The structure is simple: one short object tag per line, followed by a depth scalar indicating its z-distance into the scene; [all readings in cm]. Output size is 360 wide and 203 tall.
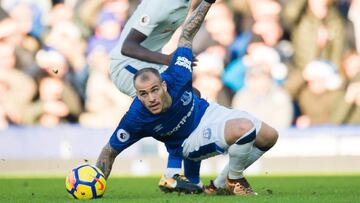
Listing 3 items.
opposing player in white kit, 2122
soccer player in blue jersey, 1978
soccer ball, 1942
